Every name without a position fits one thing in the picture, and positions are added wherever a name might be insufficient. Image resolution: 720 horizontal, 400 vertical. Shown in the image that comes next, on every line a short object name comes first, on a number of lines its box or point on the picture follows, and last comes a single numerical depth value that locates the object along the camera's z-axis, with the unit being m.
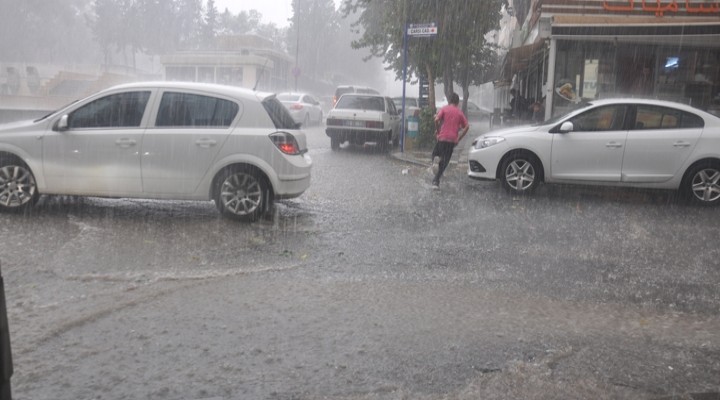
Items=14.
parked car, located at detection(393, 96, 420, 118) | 28.57
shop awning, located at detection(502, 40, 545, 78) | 20.66
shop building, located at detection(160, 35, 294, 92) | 48.91
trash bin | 18.69
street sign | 16.77
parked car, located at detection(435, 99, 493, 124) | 41.03
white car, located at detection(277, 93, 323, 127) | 29.27
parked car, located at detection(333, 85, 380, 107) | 29.42
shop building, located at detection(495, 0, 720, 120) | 18.64
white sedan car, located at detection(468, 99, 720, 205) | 10.16
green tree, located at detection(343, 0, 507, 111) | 19.89
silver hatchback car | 7.99
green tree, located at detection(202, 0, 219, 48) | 77.56
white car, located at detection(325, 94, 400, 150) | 18.73
